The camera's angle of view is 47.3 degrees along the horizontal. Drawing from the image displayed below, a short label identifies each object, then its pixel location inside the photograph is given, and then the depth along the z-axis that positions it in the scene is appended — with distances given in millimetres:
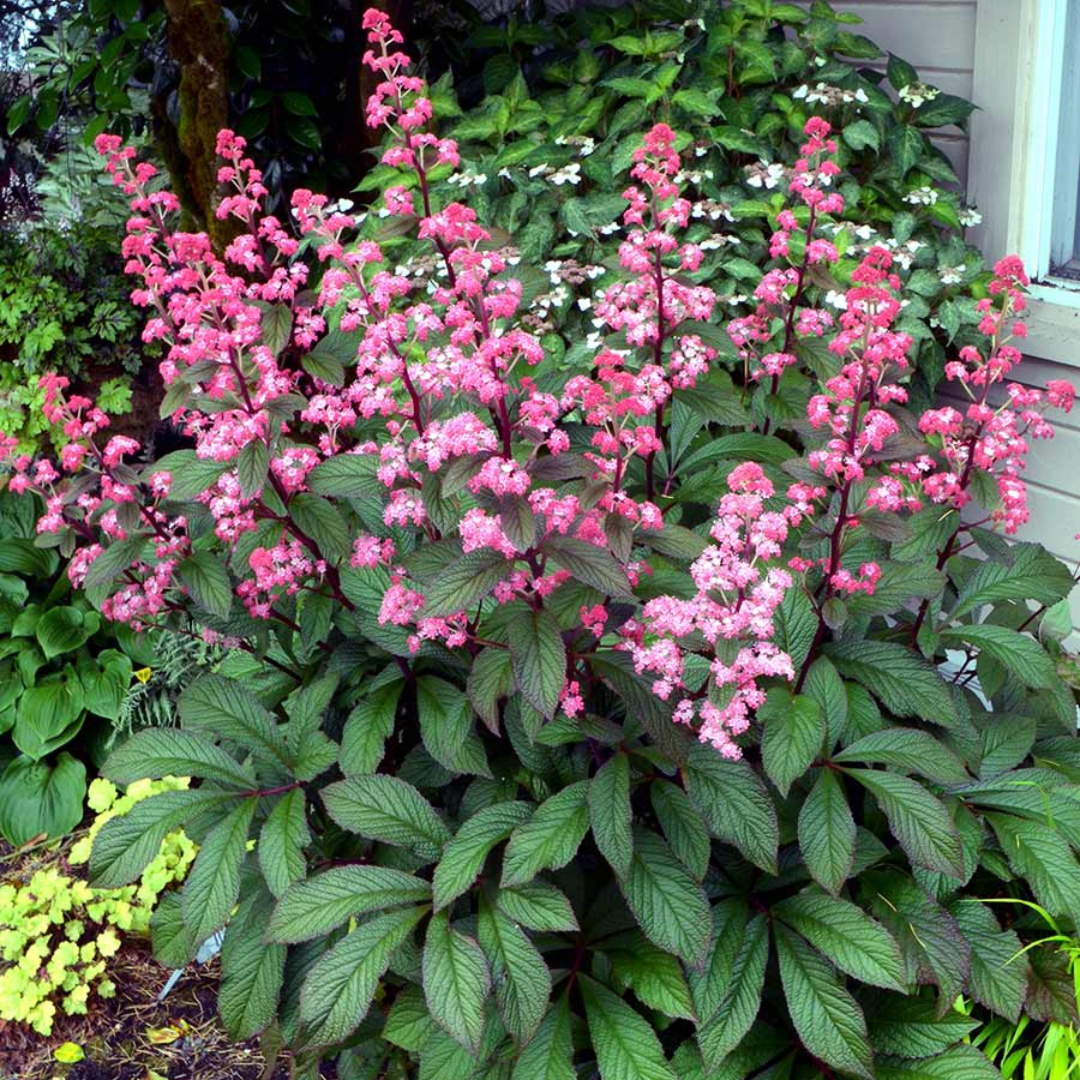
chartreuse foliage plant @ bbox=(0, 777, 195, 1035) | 2518
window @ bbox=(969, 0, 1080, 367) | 2672
